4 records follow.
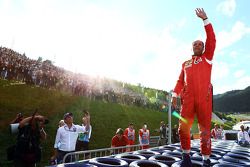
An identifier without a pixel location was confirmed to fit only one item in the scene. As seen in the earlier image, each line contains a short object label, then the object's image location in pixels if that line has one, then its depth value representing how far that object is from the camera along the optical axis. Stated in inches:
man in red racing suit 104.3
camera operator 109.6
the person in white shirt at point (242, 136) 254.2
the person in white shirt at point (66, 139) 170.6
